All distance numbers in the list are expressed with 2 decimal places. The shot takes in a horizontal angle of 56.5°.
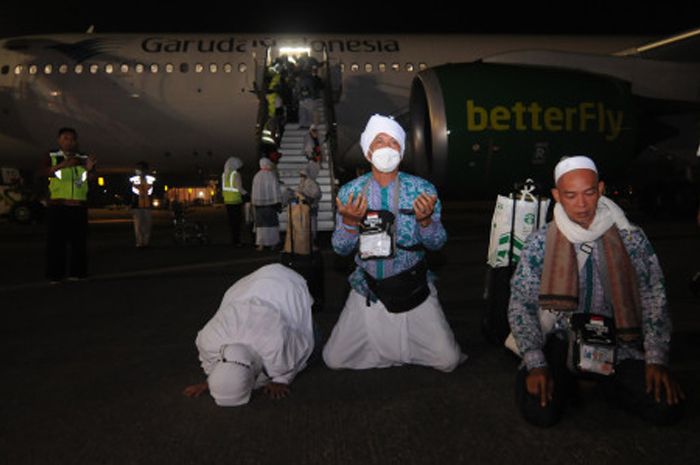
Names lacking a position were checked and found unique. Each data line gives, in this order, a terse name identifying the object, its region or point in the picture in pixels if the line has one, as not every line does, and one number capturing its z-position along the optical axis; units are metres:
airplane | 14.69
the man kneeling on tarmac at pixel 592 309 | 3.08
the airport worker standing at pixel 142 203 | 11.52
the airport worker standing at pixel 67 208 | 7.88
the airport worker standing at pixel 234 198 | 12.09
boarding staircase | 12.61
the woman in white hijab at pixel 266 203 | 10.43
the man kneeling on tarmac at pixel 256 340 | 3.50
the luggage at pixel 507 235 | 4.30
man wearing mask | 3.81
